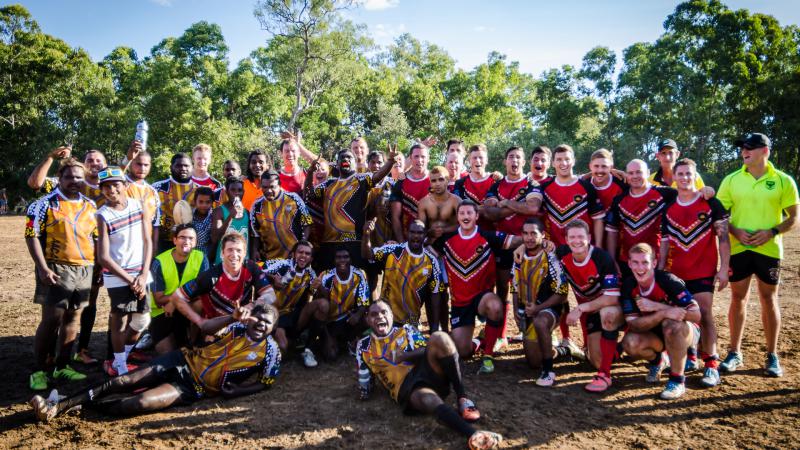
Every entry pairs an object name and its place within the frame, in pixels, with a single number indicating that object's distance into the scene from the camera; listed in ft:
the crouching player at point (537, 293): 19.58
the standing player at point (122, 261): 18.84
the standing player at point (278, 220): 24.20
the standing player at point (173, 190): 24.21
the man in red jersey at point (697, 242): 19.80
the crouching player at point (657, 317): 17.93
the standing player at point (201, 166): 25.45
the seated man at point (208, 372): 16.15
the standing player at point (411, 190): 25.18
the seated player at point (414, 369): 15.21
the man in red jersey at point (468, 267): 21.88
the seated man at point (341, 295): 22.62
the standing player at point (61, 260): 18.67
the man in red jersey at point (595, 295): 18.76
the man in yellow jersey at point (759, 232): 19.97
